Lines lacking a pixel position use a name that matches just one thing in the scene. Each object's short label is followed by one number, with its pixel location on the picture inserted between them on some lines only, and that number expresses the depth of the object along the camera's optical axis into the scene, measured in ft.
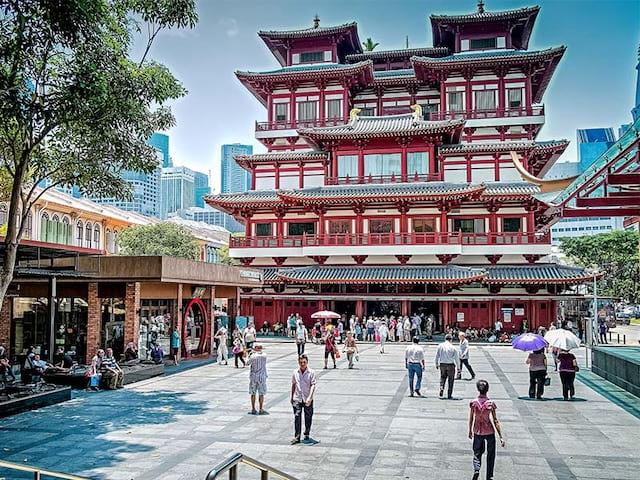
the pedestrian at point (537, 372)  52.70
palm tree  186.39
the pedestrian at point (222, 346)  78.74
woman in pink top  30.17
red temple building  125.59
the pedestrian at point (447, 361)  52.42
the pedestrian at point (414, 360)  53.62
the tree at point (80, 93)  40.37
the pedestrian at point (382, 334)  95.50
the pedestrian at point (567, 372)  51.71
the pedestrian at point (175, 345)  76.84
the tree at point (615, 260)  211.41
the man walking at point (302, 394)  38.91
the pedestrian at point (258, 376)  46.26
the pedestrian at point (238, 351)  76.38
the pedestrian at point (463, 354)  60.18
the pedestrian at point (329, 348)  74.02
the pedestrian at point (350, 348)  74.23
